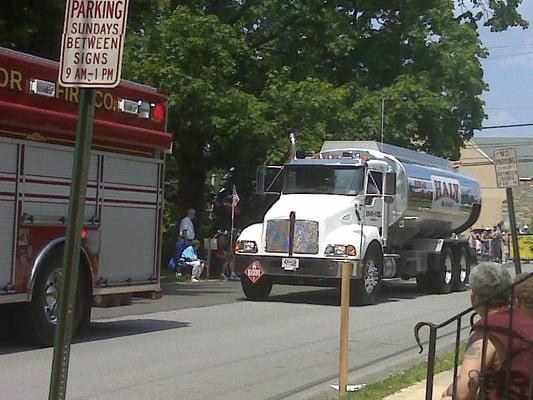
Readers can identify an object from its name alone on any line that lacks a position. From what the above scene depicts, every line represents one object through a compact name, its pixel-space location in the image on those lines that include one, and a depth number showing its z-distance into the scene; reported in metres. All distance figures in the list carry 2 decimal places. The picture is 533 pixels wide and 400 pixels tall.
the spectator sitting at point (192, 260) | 23.81
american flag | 26.19
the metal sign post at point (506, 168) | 11.90
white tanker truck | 17.64
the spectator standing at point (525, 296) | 4.76
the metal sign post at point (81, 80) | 4.55
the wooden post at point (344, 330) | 8.76
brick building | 73.44
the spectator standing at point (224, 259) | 26.14
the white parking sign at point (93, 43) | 4.56
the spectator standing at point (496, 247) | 43.12
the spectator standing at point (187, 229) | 23.55
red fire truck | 10.36
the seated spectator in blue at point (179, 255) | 23.77
